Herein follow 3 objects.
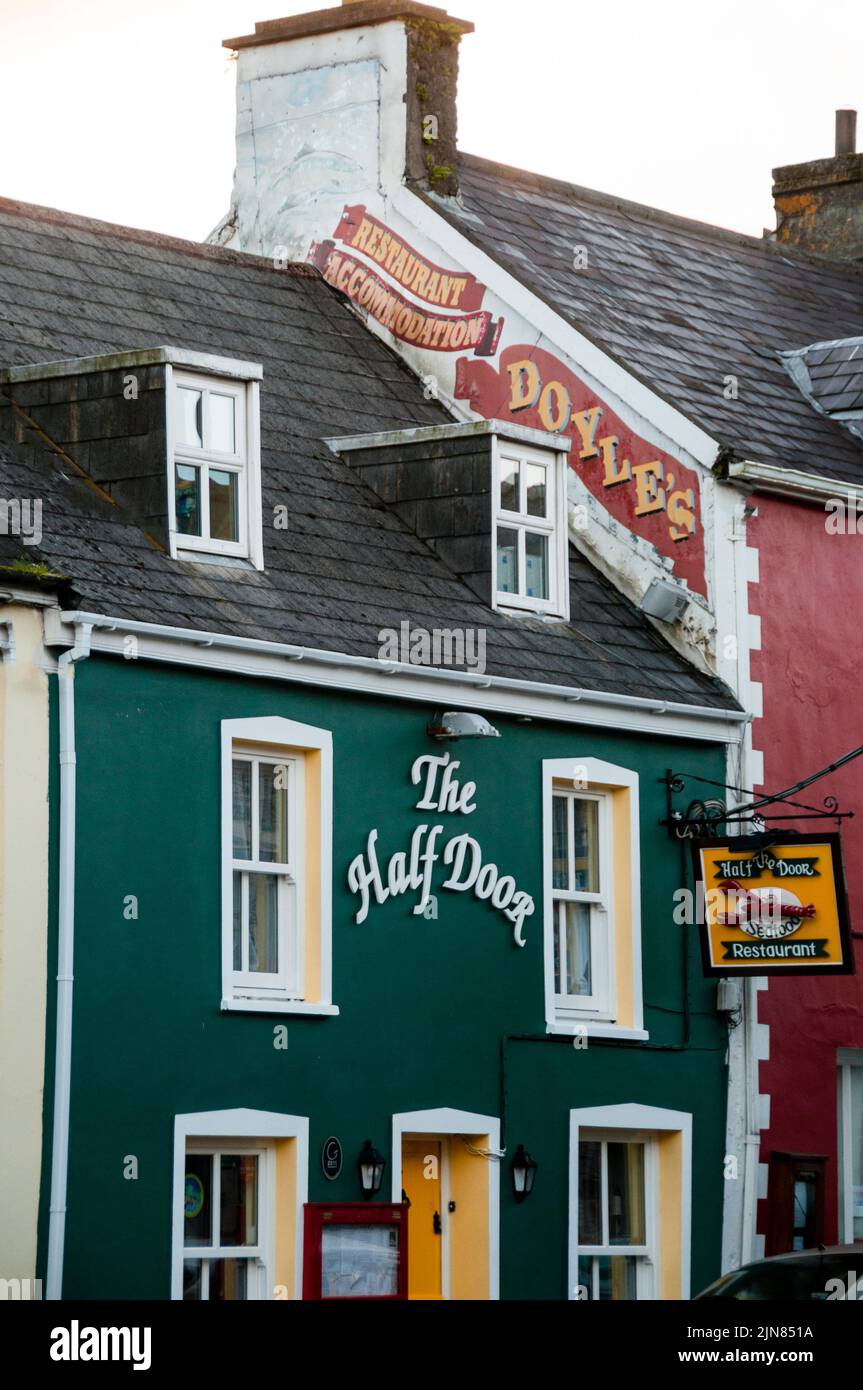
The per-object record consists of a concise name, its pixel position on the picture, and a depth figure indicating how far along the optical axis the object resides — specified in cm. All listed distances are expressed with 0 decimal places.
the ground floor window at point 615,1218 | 2103
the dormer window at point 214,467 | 2002
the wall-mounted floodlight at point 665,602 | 2283
